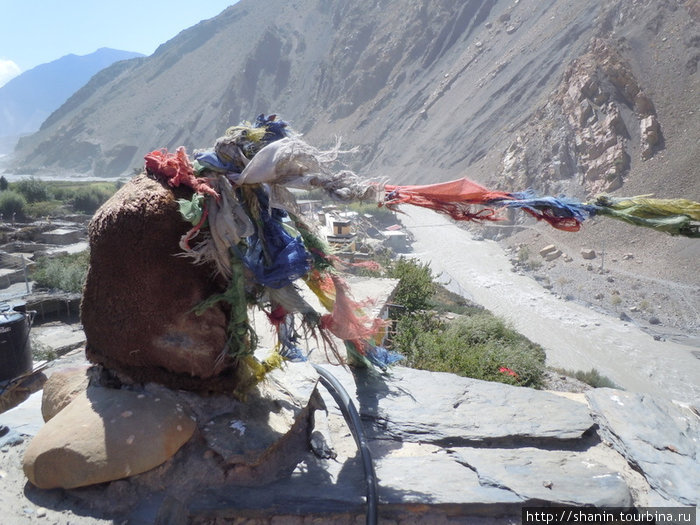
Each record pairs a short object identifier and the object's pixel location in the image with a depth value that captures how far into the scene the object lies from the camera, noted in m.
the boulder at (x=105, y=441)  2.43
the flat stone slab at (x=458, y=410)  3.16
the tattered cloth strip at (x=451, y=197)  2.65
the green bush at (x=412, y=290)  9.51
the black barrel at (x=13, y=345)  5.49
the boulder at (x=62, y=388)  2.97
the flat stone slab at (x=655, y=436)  2.78
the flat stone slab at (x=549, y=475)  2.61
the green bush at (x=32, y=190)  34.22
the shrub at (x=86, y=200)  35.12
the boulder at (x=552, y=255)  26.91
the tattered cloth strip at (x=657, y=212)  2.31
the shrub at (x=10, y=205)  29.27
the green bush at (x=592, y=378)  12.83
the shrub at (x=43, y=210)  30.59
